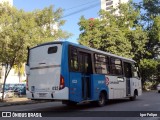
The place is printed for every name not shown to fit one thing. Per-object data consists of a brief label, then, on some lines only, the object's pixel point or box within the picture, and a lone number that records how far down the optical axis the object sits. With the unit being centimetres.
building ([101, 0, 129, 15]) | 16600
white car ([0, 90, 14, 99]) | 3154
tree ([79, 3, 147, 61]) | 4291
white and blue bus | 1487
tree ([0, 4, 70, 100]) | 2384
